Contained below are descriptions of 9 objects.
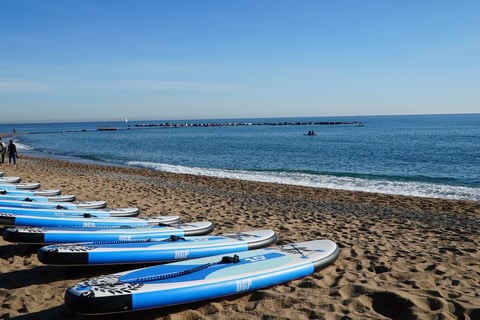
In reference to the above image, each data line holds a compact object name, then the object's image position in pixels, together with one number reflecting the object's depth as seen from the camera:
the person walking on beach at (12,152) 18.92
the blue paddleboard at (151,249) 4.18
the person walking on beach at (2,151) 19.52
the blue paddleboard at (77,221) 5.77
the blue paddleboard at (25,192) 8.54
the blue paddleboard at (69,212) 6.25
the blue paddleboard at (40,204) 6.97
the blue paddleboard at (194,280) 3.28
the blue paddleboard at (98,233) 4.78
